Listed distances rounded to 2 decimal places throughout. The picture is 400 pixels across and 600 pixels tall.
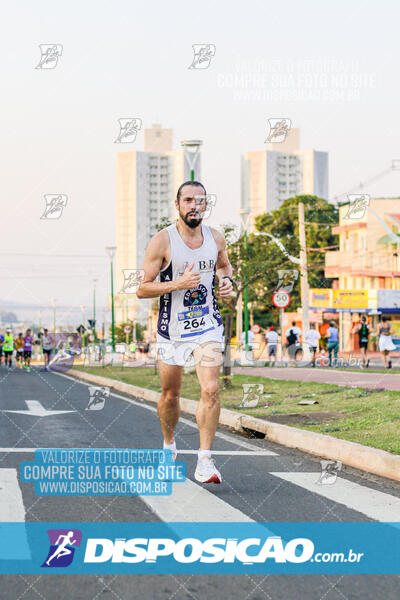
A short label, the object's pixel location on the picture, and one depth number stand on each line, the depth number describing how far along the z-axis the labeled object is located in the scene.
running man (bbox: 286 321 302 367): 32.59
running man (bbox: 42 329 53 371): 32.31
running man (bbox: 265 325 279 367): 33.75
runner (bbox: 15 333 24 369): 34.47
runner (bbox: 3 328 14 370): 34.25
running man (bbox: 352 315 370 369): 28.25
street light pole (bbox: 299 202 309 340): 39.41
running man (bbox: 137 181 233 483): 6.31
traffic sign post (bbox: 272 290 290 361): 29.81
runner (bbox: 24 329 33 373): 33.50
